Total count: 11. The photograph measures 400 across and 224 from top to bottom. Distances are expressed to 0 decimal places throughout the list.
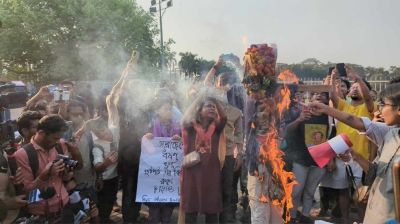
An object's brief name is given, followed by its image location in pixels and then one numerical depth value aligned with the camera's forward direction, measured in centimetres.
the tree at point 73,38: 1030
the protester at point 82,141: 489
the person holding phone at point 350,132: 546
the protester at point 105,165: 525
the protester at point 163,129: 561
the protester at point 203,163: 480
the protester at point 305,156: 585
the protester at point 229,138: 562
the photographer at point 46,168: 374
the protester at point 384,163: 295
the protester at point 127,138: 577
